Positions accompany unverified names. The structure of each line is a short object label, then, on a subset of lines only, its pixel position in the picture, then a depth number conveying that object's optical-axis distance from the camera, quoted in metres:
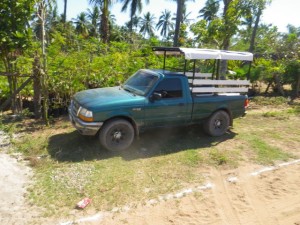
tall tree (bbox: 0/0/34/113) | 6.91
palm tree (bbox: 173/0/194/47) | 18.65
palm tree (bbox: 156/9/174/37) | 50.29
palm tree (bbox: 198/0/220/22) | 38.81
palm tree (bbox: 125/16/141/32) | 47.37
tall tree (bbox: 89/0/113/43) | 20.20
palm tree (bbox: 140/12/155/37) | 50.06
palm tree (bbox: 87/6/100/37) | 39.66
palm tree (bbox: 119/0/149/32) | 31.22
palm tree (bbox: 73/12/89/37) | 40.10
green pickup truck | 5.79
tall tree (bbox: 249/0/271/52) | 10.06
